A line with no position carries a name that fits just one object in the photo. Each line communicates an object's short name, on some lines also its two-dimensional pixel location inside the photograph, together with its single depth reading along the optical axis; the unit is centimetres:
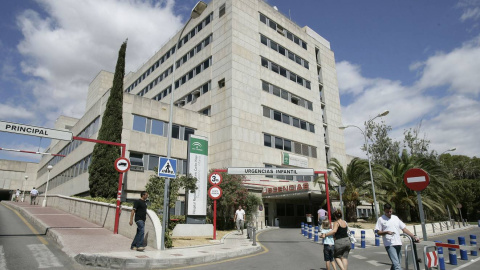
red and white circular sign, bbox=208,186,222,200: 1440
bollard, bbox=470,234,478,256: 1144
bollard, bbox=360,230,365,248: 1384
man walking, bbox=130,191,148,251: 946
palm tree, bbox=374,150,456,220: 2583
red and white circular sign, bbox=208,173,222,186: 1468
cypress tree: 2209
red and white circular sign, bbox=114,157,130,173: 1252
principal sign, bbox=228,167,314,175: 1619
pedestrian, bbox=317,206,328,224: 1863
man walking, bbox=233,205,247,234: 1895
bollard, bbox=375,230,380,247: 1510
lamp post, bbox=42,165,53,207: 2847
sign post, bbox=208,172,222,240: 1443
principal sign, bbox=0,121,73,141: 1080
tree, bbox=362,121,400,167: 4962
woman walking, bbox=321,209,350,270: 691
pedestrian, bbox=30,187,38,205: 3338
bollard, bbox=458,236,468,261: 1018
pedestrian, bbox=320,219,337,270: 740
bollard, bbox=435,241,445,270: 792
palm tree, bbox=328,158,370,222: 2562
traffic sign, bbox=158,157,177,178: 1104
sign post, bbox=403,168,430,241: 666
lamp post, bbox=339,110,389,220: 2207
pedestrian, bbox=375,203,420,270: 666
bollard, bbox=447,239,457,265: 937
